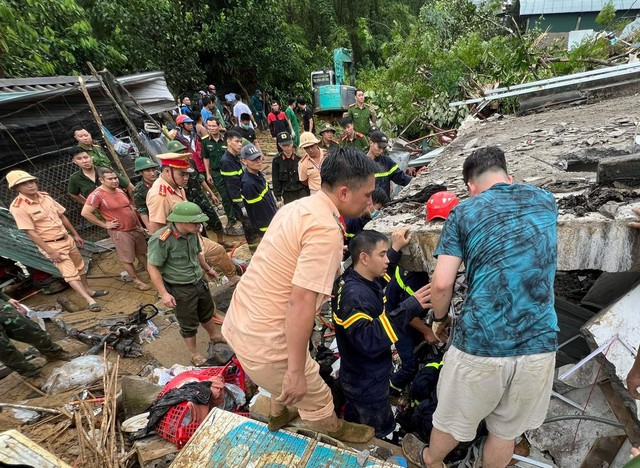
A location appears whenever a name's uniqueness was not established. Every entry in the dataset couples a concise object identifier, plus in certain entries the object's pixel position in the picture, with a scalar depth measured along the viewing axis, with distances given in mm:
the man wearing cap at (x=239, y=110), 9961
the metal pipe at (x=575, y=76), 5936
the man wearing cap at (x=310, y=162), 4965
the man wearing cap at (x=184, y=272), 3293
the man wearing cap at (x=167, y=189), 3869
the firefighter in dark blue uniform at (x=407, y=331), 2736
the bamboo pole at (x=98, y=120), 5941
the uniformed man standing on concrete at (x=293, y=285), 1634
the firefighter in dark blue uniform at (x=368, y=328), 2066
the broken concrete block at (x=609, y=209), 2018
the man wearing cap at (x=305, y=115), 11783
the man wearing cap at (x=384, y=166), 4625
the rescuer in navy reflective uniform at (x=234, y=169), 5371
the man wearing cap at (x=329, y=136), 6680
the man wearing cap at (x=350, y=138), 6156
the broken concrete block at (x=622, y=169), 2420
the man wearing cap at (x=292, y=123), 10750
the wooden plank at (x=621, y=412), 2066
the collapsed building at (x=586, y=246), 2027
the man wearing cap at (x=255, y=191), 4746
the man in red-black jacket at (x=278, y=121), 10539
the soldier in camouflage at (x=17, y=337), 3400
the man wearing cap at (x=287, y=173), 5543
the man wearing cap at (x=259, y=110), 15023
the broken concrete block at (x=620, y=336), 2015
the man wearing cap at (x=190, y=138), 7270
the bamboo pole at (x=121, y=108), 6332
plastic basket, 2451
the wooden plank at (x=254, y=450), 1870
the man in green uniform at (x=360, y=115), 7793
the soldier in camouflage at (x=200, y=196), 5217
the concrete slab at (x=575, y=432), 2260
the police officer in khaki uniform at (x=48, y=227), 4191
